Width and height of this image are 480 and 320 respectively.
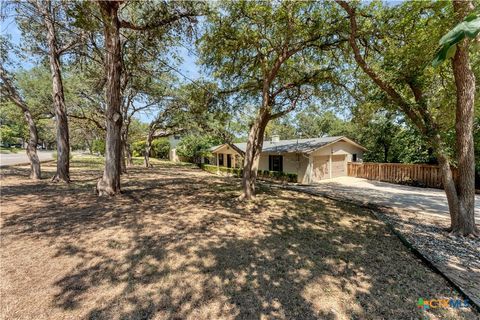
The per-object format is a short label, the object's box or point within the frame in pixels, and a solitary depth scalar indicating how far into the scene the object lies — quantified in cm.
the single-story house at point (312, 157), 1558
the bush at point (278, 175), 1598
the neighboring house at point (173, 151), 3762
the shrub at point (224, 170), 1936
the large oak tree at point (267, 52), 639
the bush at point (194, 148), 2832
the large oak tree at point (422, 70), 488
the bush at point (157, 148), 4062
